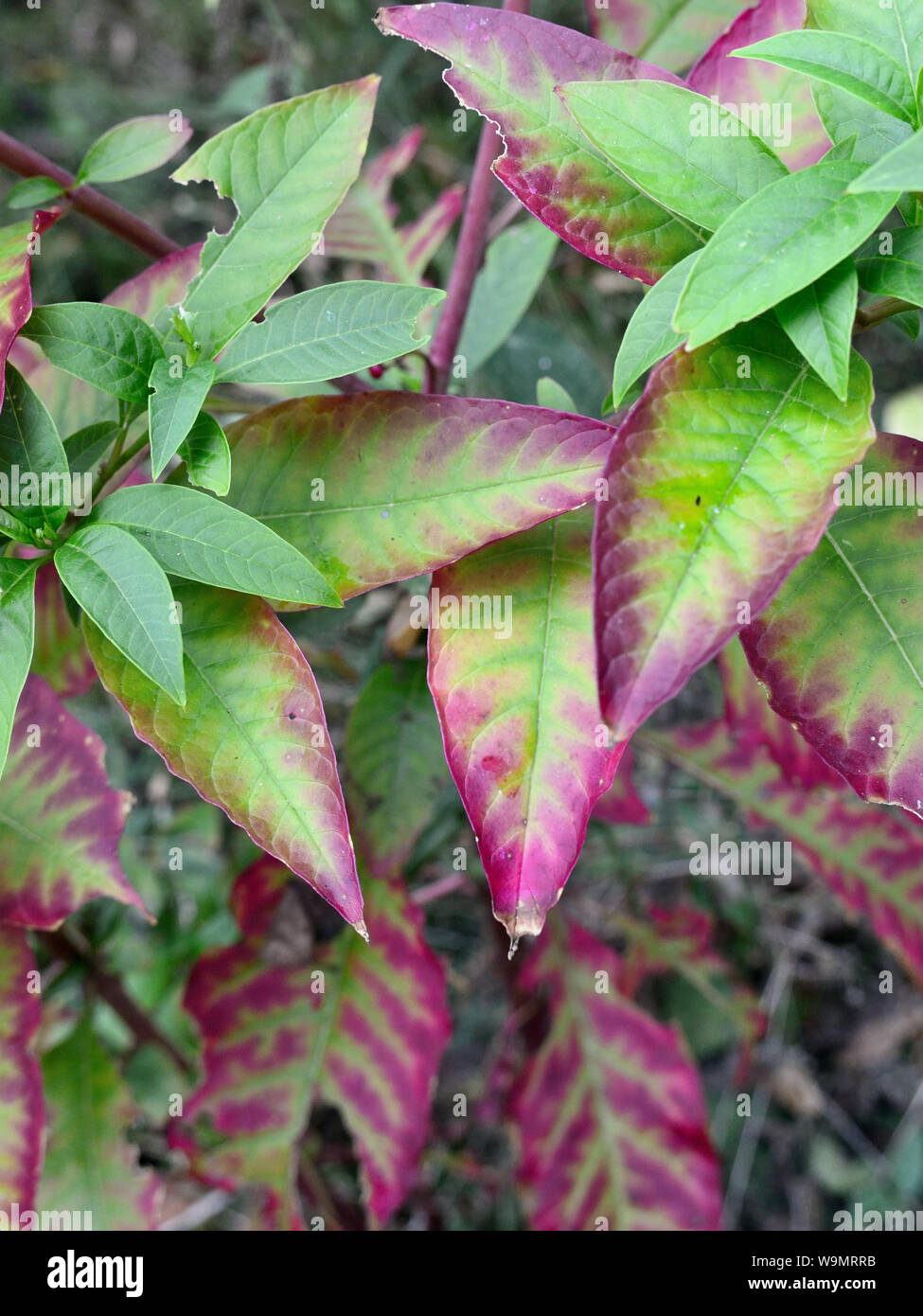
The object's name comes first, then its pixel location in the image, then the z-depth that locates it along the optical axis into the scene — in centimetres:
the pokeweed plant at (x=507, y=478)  51
